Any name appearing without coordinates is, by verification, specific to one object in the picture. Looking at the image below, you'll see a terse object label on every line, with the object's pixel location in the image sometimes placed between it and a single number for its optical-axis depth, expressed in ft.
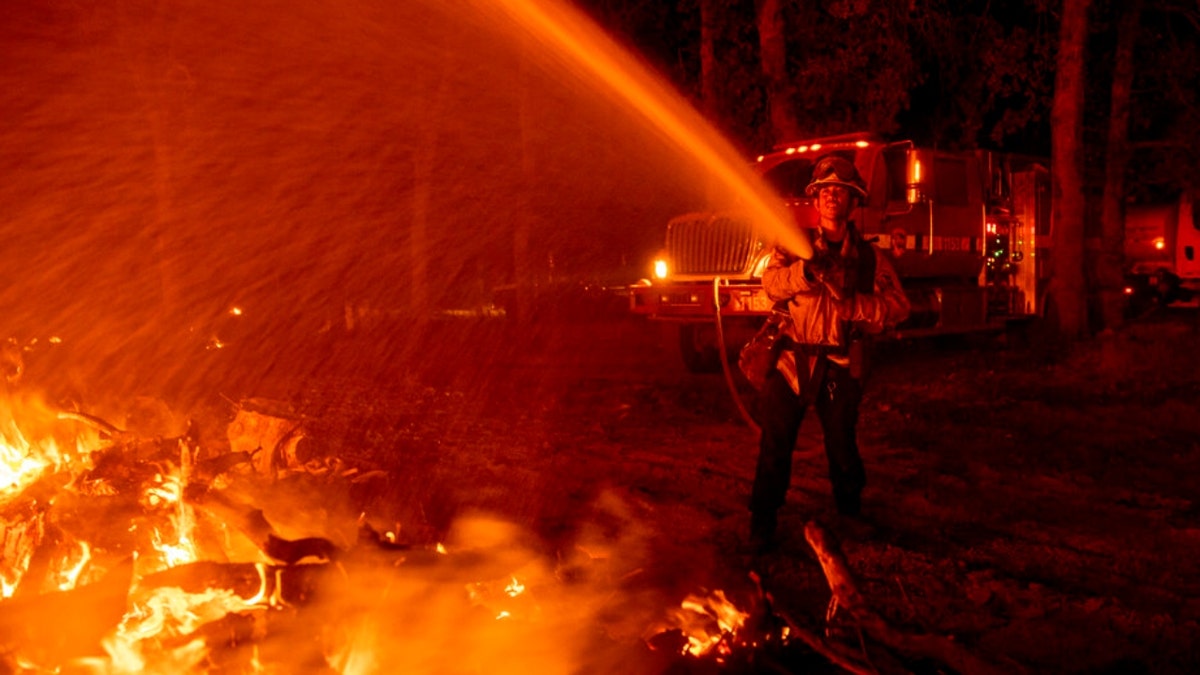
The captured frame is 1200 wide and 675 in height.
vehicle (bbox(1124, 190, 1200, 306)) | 83.51
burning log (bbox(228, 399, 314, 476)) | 18.35
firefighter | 16.63
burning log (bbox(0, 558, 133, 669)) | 10.38
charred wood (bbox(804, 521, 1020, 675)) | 11.97
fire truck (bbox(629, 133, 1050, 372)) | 37.81
